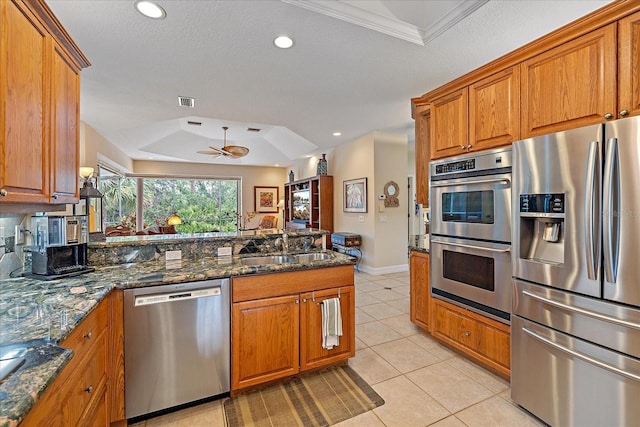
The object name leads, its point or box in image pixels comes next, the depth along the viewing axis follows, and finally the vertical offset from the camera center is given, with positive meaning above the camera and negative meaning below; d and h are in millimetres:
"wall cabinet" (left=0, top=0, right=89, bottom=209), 1264 +546
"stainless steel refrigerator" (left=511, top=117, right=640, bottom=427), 1464 -353
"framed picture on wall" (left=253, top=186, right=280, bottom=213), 9625 +483
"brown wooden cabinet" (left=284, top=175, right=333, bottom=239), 6852 +279
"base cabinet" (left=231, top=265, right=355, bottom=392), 2039 -797
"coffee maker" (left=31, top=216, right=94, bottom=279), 1859 -212
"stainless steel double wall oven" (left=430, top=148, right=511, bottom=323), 2143 -143
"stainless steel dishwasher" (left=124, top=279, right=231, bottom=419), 1791 -834
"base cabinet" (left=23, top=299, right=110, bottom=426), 970 -682
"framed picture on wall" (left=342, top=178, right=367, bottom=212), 5723 +381
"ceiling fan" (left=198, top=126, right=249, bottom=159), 5539 +1218
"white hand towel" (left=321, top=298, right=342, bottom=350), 2273 -838
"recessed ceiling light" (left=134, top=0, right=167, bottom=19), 1998 +1434
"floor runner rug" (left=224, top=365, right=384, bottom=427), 1884 -1309
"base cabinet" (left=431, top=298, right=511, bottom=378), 2176 -995
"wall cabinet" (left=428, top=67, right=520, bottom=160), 2135 +788
